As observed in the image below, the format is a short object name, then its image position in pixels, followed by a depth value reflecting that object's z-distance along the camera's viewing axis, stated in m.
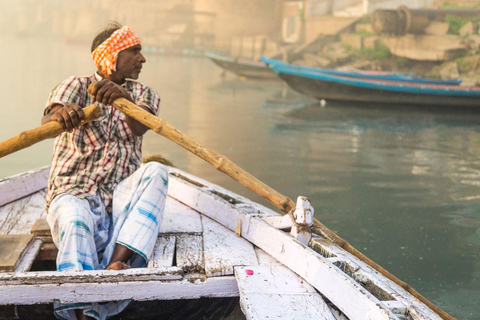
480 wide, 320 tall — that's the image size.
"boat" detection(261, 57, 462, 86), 11.19
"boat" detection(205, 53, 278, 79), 17.00
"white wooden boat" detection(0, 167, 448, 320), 1.66
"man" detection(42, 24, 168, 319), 1.97
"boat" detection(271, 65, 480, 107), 10.77
